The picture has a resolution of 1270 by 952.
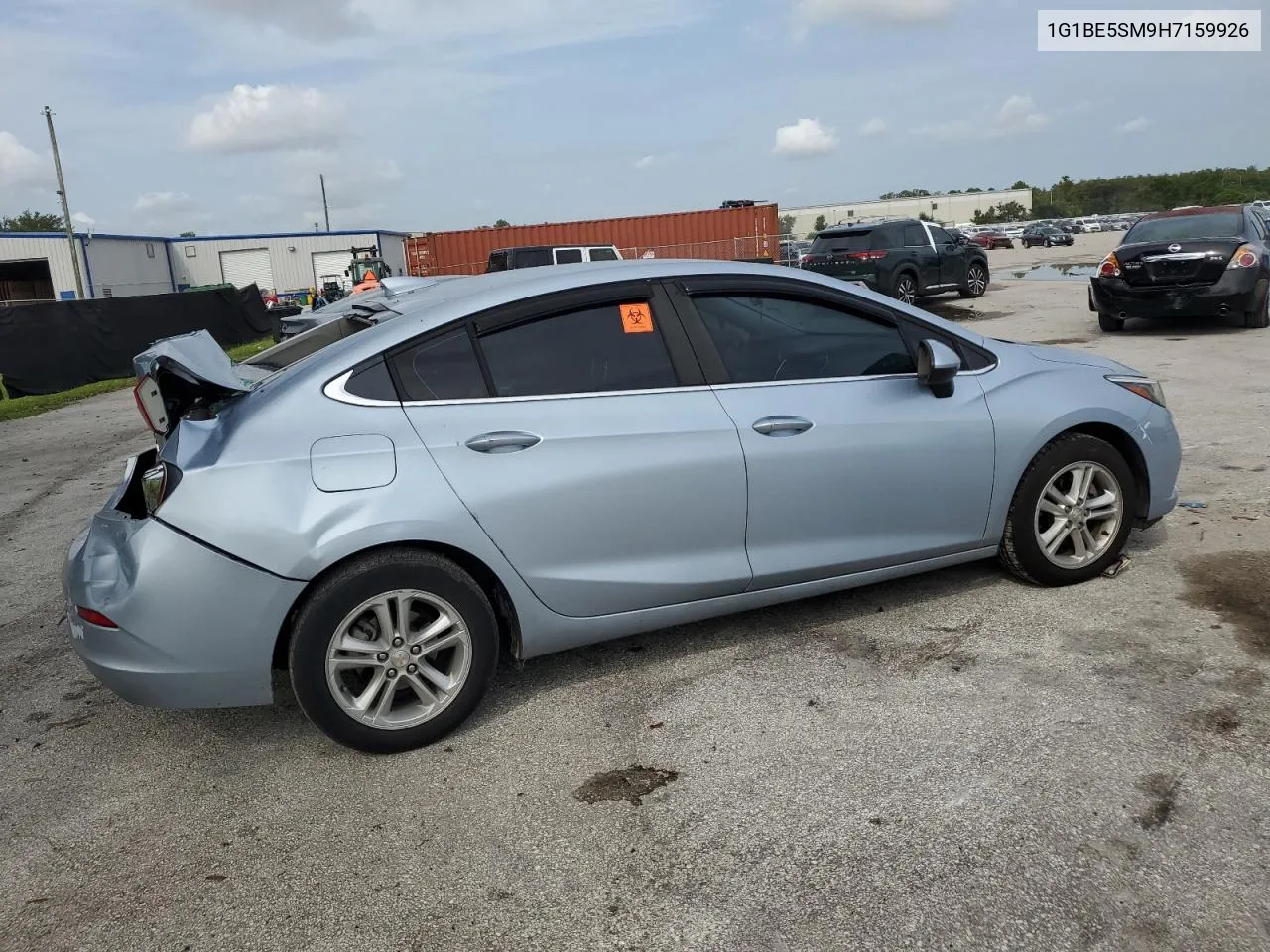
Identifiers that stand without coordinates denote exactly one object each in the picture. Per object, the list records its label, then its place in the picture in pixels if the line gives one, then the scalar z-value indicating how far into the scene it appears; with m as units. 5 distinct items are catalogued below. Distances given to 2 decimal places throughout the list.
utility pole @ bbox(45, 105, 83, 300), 41.16
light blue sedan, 3.14
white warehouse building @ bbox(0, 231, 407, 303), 49.88
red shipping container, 33.66
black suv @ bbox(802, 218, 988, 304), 17.77
